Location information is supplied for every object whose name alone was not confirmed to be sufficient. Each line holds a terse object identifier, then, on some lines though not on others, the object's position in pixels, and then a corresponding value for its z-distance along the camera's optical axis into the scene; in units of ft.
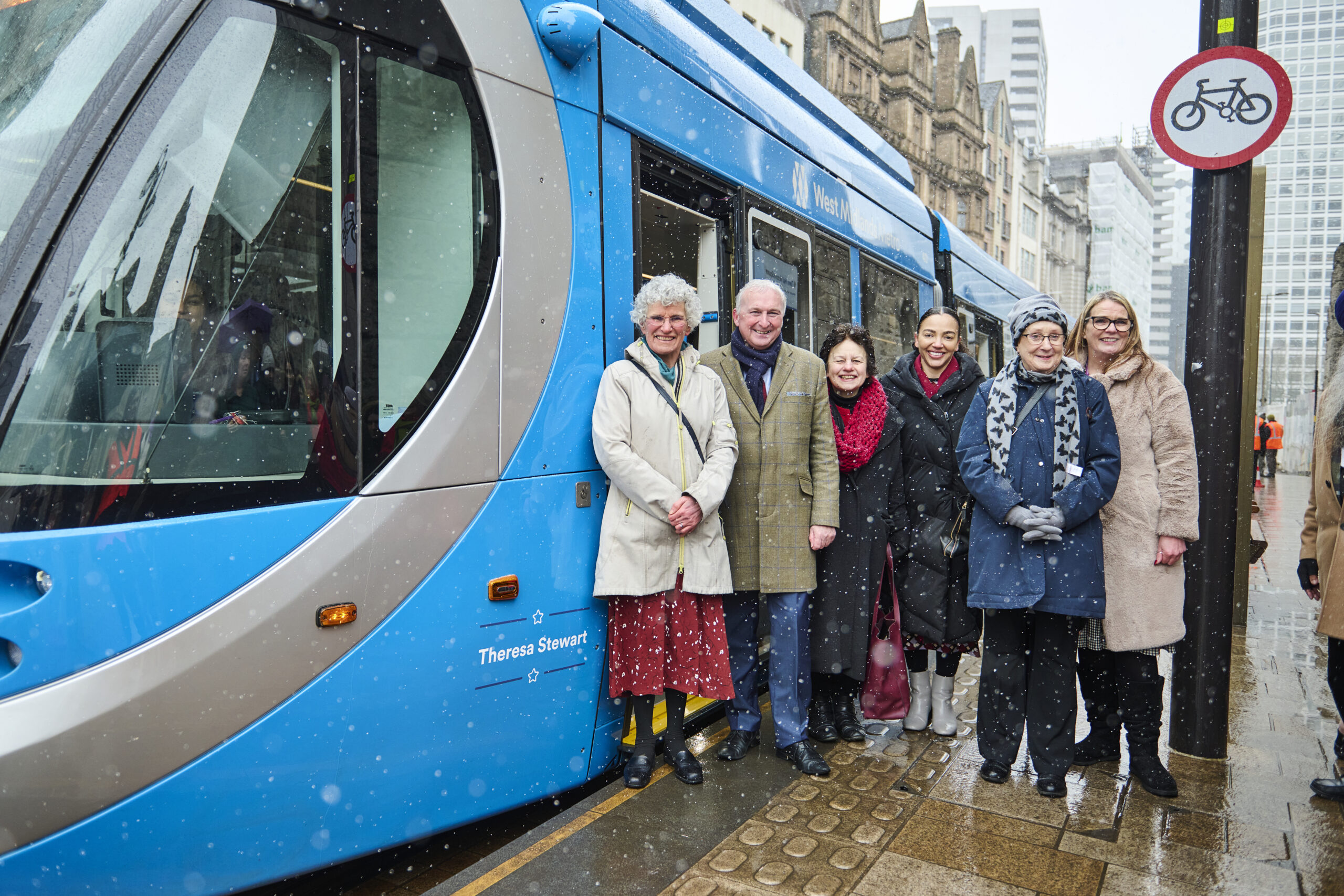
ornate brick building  134.41
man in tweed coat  12.80
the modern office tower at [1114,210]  329.11
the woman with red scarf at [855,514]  13.38
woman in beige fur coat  11.81
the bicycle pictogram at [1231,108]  12.72
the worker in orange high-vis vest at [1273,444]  83.92
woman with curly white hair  11.13
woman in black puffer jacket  13.55
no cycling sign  12.68
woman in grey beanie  11.66
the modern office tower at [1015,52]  417.08
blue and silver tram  7.25
